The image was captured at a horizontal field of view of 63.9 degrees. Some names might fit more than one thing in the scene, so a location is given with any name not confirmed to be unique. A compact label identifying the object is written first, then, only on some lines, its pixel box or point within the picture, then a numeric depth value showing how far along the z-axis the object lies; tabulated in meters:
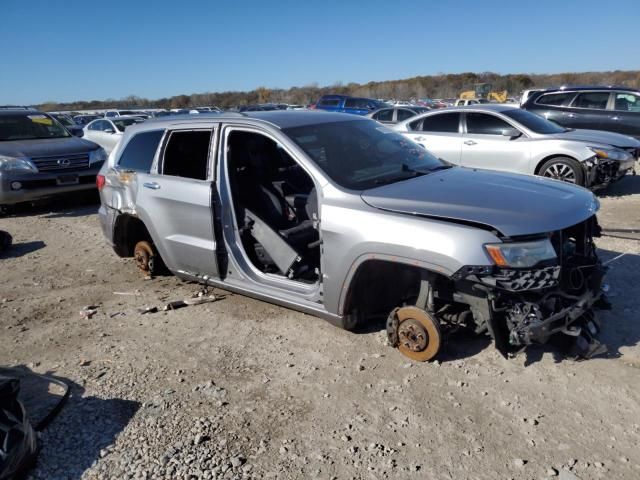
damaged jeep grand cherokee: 3.11
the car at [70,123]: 15.34
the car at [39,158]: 8.65
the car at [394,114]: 16.36
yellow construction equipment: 40.47
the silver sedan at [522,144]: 8.38
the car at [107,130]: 15.32
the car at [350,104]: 20.97
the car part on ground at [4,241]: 6.86
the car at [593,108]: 12.09
